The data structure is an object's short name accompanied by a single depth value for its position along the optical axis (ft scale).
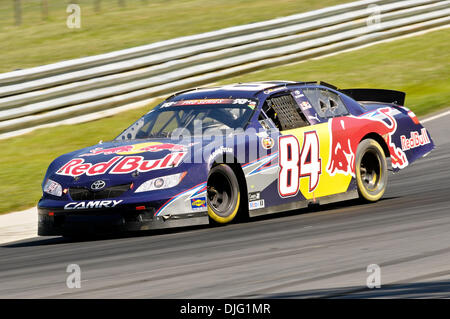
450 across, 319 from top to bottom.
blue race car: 55.06
